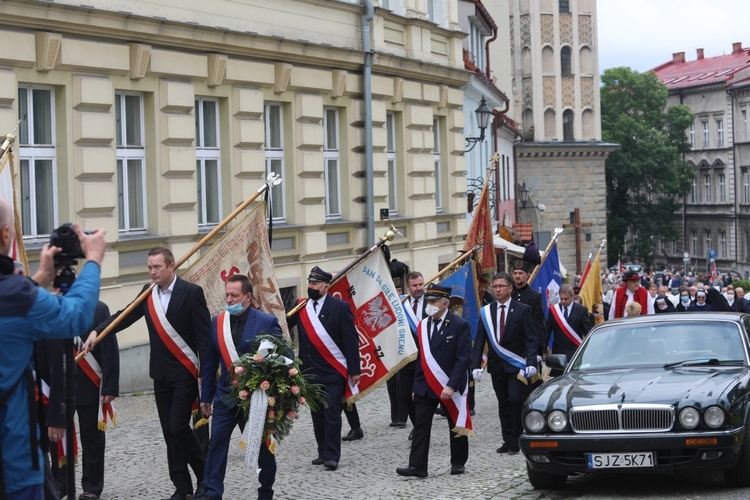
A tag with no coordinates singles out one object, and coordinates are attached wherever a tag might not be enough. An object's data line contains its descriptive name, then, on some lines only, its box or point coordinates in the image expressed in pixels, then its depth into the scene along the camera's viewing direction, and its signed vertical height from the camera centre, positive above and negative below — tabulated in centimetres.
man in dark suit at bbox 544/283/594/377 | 1720 -107
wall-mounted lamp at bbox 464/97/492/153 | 2928 +254
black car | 1069 -143
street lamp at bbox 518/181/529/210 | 6034 +191
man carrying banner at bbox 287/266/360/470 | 1319 -94
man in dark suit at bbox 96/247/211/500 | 1085 -82
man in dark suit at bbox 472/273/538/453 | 1382 -110
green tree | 9562 +480
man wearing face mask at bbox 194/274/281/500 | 1059 -97
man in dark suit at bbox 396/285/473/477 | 1221 -124
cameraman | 583 -33
